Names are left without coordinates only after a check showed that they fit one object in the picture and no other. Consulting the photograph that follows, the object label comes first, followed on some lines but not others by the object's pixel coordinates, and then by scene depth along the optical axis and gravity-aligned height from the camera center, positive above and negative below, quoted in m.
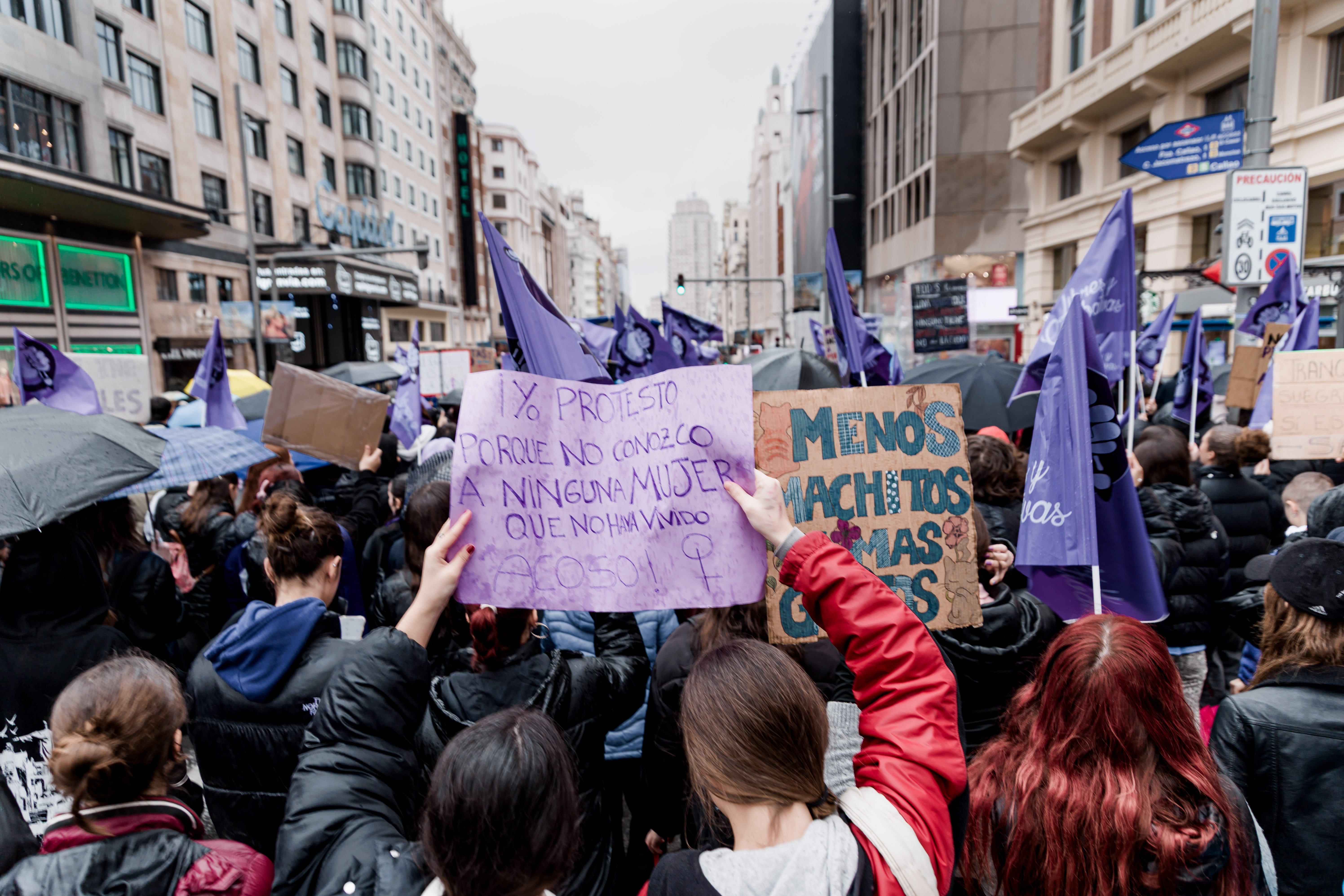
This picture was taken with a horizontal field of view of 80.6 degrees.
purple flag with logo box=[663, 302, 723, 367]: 10.97 +0.27
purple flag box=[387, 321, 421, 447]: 8.35 -0.58
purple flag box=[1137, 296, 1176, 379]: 9.49 -0.04
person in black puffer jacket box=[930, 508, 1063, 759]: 2.62 -1.03
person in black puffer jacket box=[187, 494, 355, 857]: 2.41 -1.04
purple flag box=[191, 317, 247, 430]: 7.05 -0.25
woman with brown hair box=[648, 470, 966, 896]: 1.34 -0.76
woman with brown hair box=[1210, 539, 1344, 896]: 2.12 -1.07
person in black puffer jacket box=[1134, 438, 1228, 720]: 4.24 -1.30
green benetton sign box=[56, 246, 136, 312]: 20.67 +2.29
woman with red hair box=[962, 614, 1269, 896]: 1.65 -0.98
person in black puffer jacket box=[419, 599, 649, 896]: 2.18 -0.95
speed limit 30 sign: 7.52 +1.10
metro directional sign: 7.93 +1.91
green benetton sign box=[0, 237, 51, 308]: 18.39 +2.20
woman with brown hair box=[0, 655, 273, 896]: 1.58 -0.96
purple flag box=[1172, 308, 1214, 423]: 7.79 -0.40
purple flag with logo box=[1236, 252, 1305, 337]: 7.37 +0.36
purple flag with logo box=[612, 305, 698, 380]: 9.07 +0.06
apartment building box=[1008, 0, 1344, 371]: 15.05 +5.61
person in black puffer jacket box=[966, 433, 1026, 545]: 3.88 -0.66
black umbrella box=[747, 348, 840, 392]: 6.24 -0.20
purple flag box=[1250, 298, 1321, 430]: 6.39 -0.02
